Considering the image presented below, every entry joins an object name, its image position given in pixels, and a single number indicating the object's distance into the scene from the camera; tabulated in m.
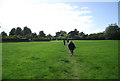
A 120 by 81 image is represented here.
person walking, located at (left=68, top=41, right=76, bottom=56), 12.08
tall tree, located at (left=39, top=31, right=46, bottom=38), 104.07
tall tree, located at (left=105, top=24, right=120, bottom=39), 72.60
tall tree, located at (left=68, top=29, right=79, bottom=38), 116.38
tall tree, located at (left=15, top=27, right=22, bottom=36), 99.52
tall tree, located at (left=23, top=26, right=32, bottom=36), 104.76
